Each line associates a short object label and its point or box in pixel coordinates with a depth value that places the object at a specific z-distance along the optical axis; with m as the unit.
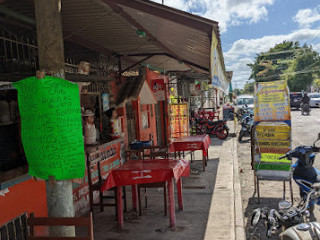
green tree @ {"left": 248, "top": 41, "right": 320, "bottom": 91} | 55.21
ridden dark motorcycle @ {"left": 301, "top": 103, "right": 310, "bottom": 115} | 22.90
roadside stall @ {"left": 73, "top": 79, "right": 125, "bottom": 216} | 5.87
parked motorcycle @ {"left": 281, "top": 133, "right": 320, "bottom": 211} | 5.15
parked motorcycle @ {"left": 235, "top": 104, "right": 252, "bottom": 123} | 18.30
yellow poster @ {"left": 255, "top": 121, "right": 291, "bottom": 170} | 6.37
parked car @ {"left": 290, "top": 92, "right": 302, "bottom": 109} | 28.53
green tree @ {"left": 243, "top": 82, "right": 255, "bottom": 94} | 97.24
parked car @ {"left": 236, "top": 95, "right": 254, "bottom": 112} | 26.38
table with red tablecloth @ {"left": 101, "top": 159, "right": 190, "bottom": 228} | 4.98
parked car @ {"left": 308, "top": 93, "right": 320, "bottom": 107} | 29.67
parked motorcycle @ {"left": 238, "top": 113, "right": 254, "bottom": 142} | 14.66
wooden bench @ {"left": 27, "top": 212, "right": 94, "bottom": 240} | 2.63
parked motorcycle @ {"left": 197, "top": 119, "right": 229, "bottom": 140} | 15.40
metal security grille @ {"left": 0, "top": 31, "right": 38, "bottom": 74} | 4.07
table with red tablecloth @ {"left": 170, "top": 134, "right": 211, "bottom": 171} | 8.70
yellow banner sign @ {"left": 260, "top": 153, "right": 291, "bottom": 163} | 6.26
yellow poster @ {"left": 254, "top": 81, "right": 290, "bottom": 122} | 6.48
